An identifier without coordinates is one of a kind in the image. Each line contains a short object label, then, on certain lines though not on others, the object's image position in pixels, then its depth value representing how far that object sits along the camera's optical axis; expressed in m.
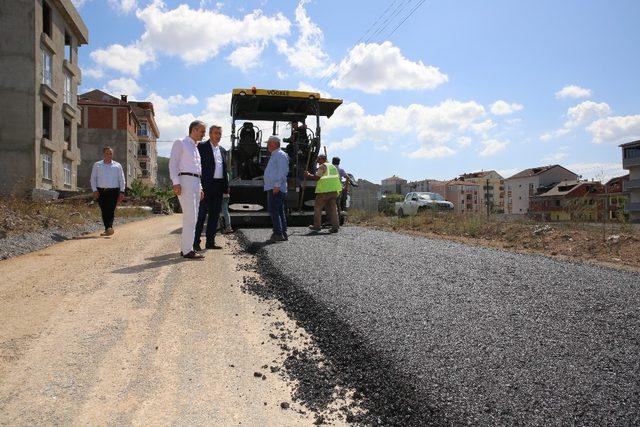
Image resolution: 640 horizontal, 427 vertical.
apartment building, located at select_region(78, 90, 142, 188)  50.34
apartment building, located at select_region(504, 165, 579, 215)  82.25
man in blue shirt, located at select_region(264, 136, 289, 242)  7.73
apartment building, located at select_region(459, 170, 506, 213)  96.96
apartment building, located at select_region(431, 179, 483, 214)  88.94
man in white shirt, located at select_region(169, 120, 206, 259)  6.16
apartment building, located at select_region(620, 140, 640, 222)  50.84
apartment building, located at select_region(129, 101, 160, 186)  69.94
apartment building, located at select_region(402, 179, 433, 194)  104.44
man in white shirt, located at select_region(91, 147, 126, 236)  9.01
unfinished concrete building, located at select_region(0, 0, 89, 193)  21.70
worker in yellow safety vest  9.59
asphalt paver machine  10.56
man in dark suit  6.80
